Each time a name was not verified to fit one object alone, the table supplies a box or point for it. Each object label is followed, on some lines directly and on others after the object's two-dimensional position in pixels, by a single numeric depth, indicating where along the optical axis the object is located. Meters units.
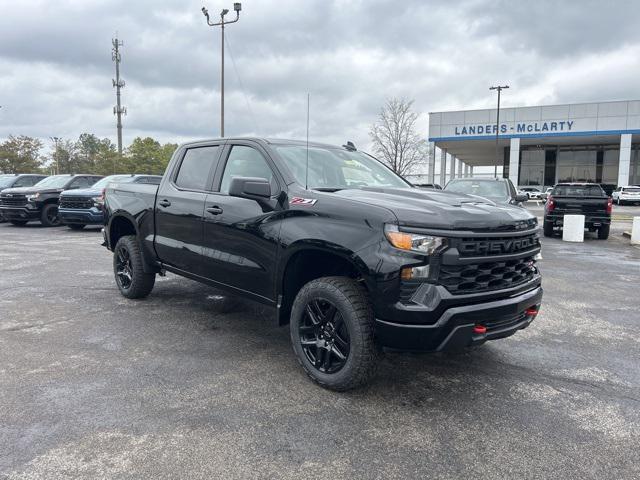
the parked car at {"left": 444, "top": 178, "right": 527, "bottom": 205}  11.82
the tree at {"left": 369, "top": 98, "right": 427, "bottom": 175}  47.22
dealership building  41.03
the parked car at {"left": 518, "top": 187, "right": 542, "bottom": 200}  42.50
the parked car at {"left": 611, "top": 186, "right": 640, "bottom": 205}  36.12
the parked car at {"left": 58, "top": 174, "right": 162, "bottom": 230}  13.99
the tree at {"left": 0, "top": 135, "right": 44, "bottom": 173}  54.44
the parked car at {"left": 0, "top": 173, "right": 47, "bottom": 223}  18.80
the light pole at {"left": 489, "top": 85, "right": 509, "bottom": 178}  39.66
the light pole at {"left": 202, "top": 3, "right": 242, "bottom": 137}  21.94
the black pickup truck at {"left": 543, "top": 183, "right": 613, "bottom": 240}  13.76
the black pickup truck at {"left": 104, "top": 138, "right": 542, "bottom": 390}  3.12
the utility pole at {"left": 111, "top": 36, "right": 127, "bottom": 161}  49.66
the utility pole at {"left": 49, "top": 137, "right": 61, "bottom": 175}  73.03
